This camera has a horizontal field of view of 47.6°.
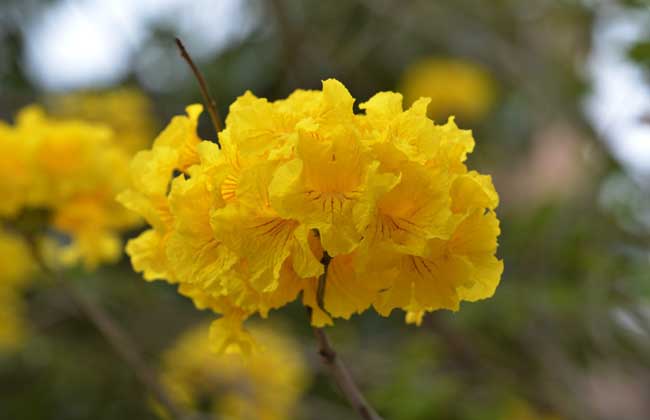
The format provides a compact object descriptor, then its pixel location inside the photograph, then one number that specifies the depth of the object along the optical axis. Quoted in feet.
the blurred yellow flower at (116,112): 8.57
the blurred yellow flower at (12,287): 6.31
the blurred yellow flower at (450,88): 9.77
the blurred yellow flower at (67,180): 4.32
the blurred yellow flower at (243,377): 6.55
